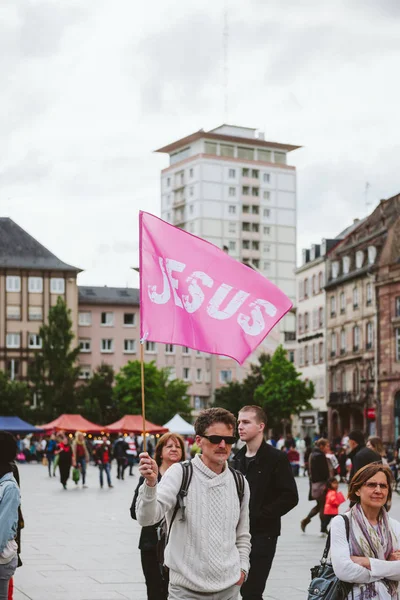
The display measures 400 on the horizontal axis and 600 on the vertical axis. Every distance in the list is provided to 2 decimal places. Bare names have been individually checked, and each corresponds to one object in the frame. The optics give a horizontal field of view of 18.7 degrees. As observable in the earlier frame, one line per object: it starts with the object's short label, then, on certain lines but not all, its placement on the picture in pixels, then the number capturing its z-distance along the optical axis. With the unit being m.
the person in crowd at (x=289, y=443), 48.83
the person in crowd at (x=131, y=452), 54.69
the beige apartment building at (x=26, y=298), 121.88
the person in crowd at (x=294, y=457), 45.53
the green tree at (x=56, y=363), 112.50
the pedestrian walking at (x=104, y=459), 37.66
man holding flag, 6.40
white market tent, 69.94
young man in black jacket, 9.02
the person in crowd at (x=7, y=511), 7.70
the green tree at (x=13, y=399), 104.69
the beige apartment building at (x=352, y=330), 82.06
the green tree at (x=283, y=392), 84.86
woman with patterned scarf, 6.40
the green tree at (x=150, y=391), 102.64
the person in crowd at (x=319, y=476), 20.47
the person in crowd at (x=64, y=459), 36.88
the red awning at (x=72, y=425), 72.94
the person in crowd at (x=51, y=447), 56.40
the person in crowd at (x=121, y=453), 44.75
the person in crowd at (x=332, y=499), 19.58
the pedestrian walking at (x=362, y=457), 14.15
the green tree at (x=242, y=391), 102.00
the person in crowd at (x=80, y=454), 38.91
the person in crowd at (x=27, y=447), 75.31
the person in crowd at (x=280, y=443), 56.13
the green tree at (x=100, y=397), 106.88
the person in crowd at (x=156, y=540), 9.37
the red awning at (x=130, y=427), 68.44
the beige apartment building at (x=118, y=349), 130.50
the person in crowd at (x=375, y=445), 15.76
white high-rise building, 142.00
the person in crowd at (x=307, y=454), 48.78
